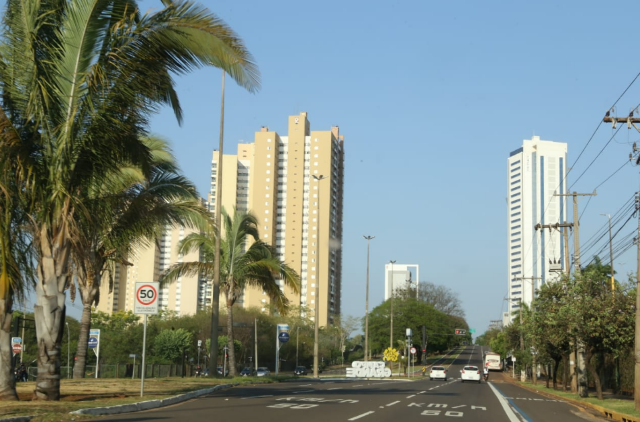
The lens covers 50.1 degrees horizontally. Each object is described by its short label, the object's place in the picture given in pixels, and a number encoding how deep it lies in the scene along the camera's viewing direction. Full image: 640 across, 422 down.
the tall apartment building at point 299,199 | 149.12
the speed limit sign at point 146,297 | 18.41
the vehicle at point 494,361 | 100.36
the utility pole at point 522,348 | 75.12
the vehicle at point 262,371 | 73.50
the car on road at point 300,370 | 83.43
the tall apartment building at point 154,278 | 162.75
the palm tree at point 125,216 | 17.95
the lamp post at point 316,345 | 47.62
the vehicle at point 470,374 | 55.62
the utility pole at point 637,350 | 22.09
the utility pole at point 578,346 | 34.44
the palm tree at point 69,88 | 15.76
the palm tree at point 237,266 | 38.47
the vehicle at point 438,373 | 58.94
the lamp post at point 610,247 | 57.11
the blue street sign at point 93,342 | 36.83
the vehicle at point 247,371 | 73.19
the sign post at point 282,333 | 40.47
